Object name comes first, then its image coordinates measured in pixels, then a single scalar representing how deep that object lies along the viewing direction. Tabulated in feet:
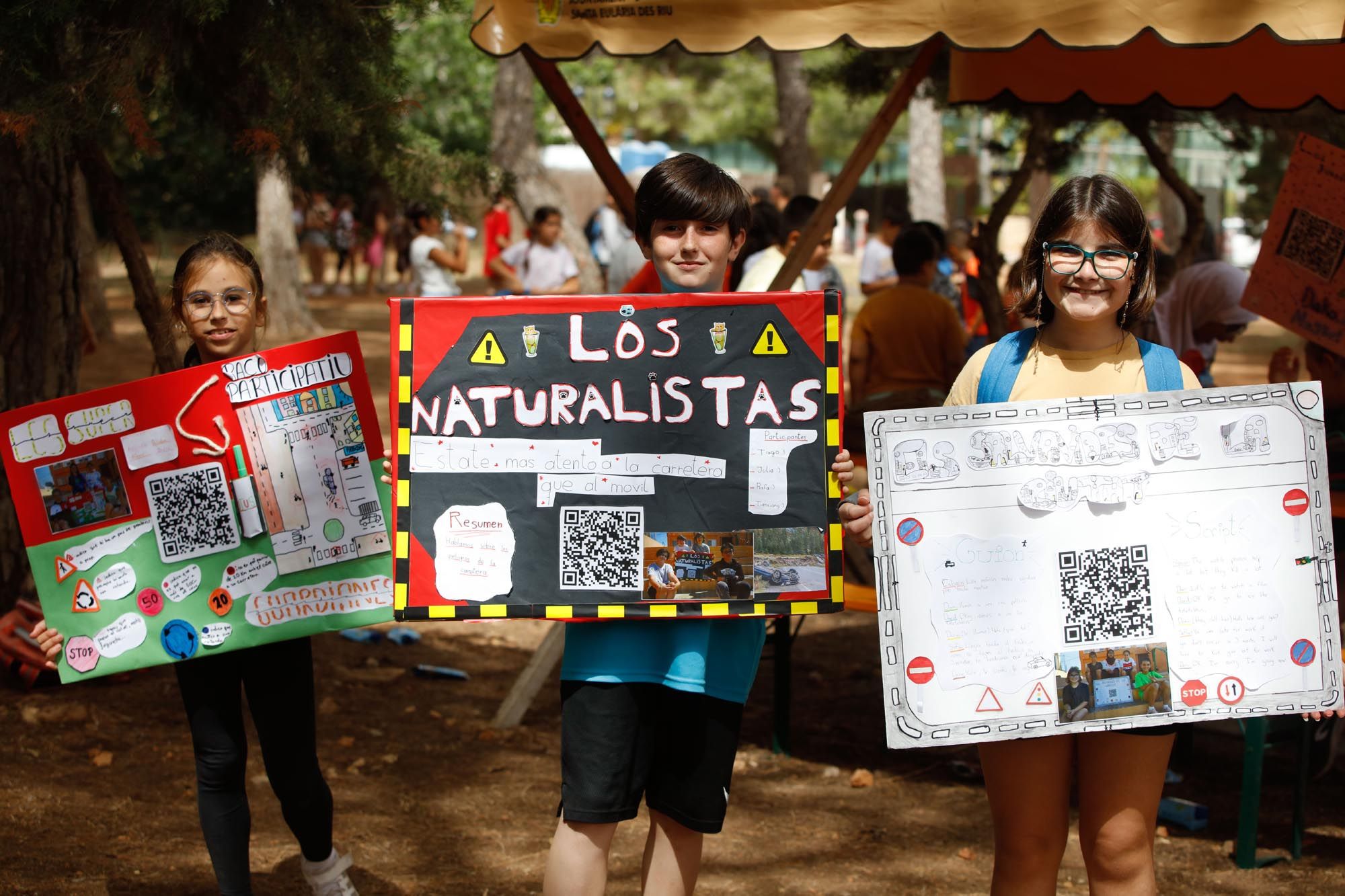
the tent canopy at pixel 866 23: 14.32
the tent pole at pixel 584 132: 17.67
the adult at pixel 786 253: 21.27
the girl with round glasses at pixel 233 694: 10.85
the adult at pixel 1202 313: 23.85
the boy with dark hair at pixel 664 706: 9.57
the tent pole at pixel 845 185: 18.04
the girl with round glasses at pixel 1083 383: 9.21
